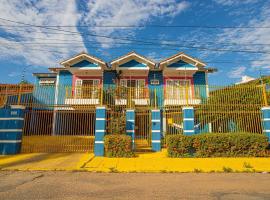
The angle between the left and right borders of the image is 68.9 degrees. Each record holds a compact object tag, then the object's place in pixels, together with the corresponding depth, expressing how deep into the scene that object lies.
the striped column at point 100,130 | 10.58
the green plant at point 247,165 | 7.89
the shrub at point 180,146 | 10.20
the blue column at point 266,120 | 11.15
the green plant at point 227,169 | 7.38
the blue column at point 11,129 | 10.80
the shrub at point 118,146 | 10.29
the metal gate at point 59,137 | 11.70
